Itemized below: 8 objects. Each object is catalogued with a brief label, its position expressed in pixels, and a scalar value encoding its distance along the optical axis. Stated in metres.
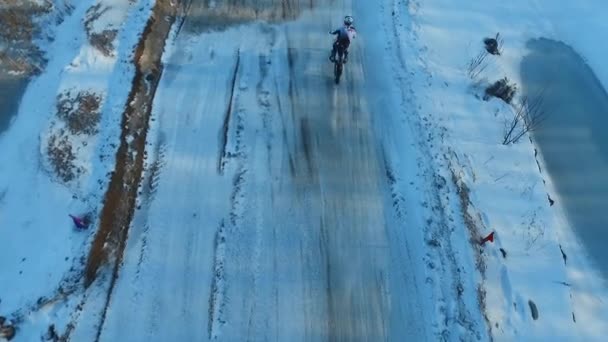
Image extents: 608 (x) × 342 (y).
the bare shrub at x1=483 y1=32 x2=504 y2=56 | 13.87
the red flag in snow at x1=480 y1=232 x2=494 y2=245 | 10.09
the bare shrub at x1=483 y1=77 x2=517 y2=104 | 12.75
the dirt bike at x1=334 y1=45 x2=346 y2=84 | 11.78
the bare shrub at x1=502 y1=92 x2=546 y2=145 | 12.02
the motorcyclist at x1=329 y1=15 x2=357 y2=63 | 11.55
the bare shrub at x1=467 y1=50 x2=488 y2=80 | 13.02
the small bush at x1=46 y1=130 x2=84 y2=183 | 10.27
